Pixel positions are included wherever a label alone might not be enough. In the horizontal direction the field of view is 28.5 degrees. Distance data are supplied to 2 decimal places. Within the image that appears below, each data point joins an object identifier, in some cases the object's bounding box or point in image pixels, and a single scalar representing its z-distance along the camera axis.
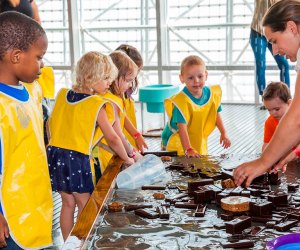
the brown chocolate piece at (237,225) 1.79
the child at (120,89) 3.16
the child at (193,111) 3.62
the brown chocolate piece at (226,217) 1.92
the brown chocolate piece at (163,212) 1.95
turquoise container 6.01
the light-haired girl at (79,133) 2.88
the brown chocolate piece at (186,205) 2.06
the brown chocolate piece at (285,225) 1.81
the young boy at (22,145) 2.10
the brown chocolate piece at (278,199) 2.05
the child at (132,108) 3.62
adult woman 2.01
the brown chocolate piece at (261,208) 1.95
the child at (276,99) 3.27
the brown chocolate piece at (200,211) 1.97
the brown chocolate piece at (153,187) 2.32
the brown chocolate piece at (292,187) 2.23
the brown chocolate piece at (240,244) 1.68
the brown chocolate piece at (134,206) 2.04
